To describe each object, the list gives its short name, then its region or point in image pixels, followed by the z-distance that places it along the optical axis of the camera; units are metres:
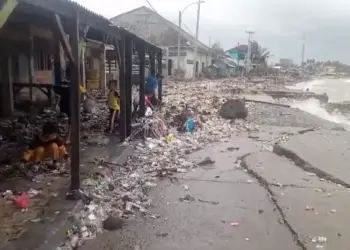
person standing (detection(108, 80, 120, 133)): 9.81
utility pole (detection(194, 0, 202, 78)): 41.24
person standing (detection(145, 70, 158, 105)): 14.66
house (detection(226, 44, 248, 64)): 77.53
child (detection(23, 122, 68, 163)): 6.66
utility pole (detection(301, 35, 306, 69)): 105.44
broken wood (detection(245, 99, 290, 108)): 20.54
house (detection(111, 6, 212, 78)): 44.38
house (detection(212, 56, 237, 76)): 59.55
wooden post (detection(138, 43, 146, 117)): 11.39
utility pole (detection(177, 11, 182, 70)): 39.38
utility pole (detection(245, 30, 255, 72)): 62.47
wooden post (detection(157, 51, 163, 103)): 17.19
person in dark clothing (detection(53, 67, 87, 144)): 10.92
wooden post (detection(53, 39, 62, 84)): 13.24
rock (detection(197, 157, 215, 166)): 8.05
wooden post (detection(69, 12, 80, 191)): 5.11
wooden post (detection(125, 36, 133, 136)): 9.45
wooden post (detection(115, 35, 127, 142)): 8.55
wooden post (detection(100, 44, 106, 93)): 22.34
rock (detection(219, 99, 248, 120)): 14.70
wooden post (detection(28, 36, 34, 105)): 13.37
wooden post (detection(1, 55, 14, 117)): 11.81
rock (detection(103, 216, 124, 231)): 4.69
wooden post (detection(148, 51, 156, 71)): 15.71
